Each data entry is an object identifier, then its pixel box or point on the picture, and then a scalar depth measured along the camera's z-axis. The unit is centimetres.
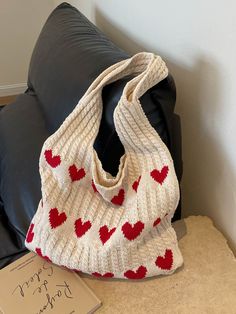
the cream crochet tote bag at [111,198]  82
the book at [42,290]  79
